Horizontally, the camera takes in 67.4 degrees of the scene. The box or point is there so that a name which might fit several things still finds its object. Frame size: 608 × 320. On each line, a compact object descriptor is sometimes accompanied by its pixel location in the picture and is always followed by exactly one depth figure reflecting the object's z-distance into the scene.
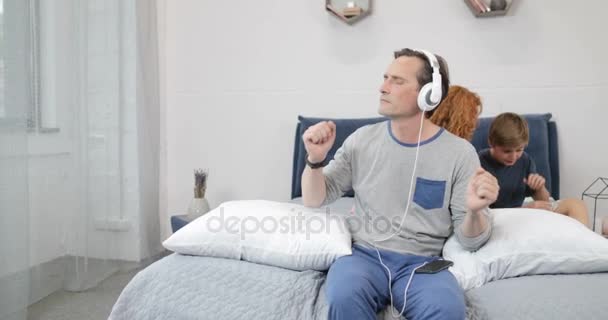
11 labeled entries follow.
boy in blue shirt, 1.86
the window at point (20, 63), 1.74
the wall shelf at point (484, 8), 2.36
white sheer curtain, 1.78
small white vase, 2.57
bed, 1.13
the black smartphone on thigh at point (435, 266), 1.25
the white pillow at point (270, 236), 1.36
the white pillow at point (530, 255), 1.29
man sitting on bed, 1.29
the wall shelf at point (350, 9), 2.52
